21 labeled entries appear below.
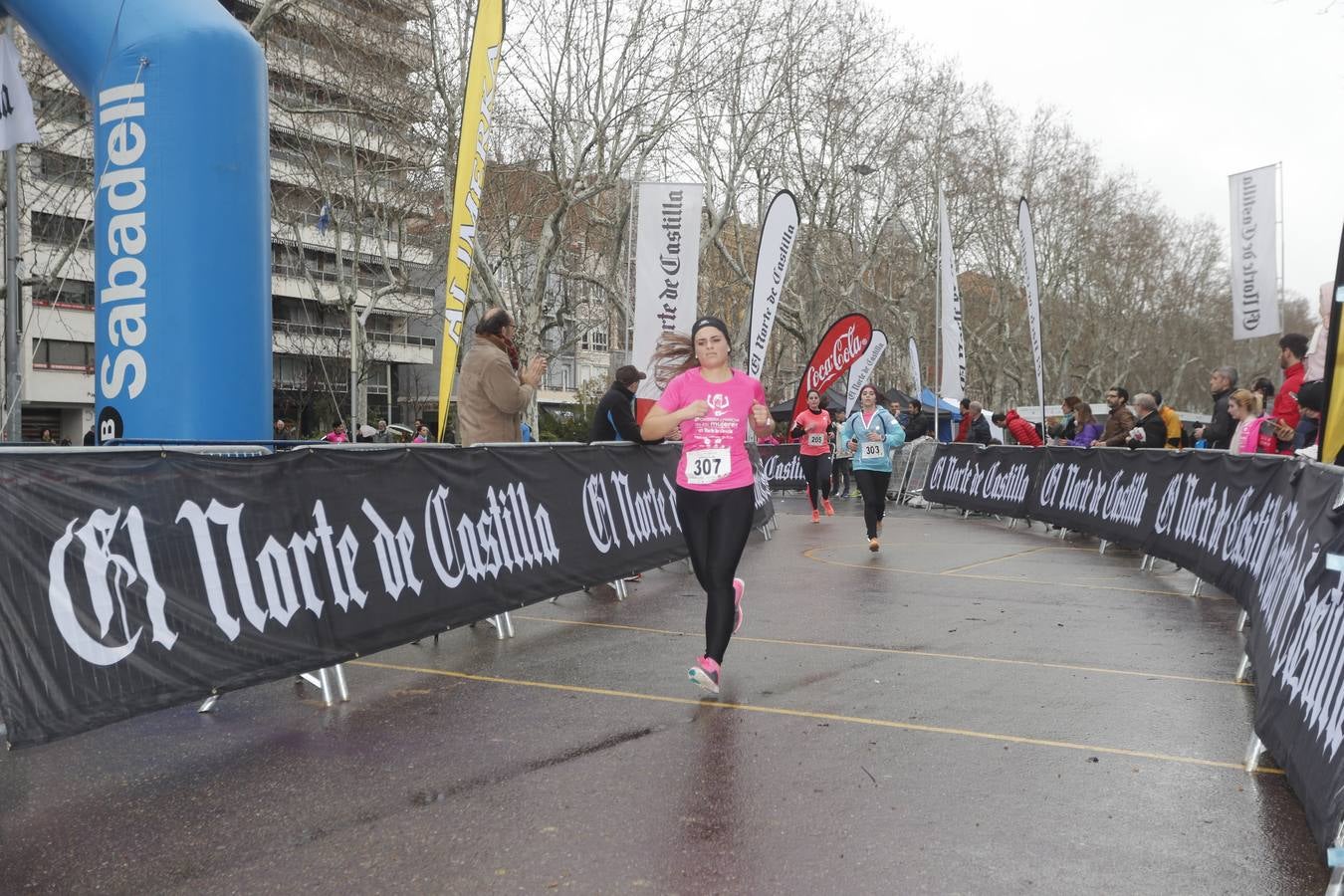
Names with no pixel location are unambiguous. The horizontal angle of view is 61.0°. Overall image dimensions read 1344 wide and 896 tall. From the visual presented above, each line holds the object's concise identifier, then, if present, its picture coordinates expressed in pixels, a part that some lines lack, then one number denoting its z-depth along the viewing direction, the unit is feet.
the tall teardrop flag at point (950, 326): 71.56
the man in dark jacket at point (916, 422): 80.89
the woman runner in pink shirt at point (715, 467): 20.11
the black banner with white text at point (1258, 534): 13.42
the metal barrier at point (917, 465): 79.00
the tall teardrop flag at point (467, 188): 28.53
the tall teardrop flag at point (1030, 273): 57.31
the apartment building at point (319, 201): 82.17
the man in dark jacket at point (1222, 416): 44.86
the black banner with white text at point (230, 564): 14.55
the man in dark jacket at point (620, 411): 34.40
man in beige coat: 28.14
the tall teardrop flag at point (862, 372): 78.59
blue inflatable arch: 27.25
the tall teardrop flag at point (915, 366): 113.70
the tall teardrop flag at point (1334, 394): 17.95
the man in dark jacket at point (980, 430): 71.36
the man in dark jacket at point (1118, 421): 52.42
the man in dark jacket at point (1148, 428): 47.14
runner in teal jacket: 44.04
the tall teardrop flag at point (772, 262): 52.81
